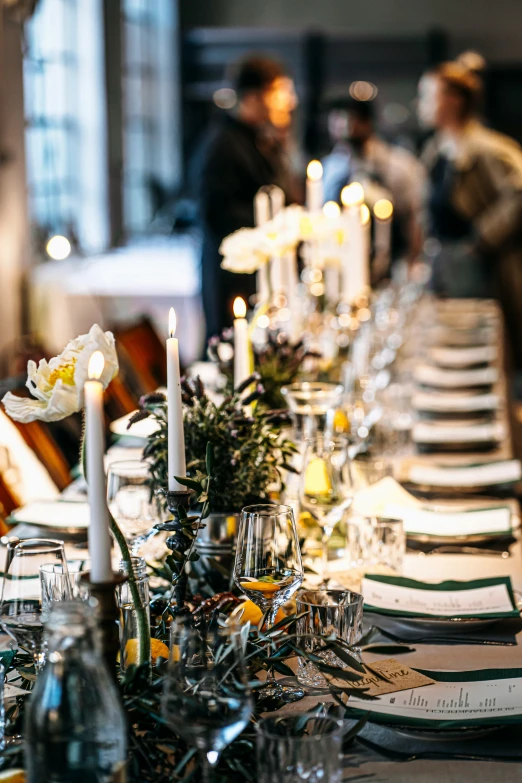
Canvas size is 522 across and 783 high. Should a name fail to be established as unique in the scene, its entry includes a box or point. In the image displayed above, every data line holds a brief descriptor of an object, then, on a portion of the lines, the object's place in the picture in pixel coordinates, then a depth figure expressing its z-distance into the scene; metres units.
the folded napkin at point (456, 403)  4.04
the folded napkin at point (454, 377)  4.63
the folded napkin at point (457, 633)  2.36
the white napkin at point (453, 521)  2.83
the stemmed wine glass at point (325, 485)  2.54
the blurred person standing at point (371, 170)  8.28
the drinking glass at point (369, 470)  3.01
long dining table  2.01
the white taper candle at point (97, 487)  1.85
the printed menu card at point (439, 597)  2.43
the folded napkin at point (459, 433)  3.62
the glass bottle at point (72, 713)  1.77
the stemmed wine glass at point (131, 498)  2.56
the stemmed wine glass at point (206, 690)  1.85
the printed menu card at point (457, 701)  2.09
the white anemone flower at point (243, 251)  3.32
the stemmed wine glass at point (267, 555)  2.16
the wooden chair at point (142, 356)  5.42
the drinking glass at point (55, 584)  2.12
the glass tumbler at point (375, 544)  2.57
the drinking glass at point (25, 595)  2.10
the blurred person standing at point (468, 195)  8.77
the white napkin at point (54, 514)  2.92
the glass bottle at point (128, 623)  2.13
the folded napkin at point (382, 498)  2.88
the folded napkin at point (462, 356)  5.07
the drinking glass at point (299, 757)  1.84
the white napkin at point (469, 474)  3.19
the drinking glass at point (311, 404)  2.97
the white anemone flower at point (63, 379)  1.98
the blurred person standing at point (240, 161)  6.64
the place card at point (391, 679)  2.17
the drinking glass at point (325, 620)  2.18
